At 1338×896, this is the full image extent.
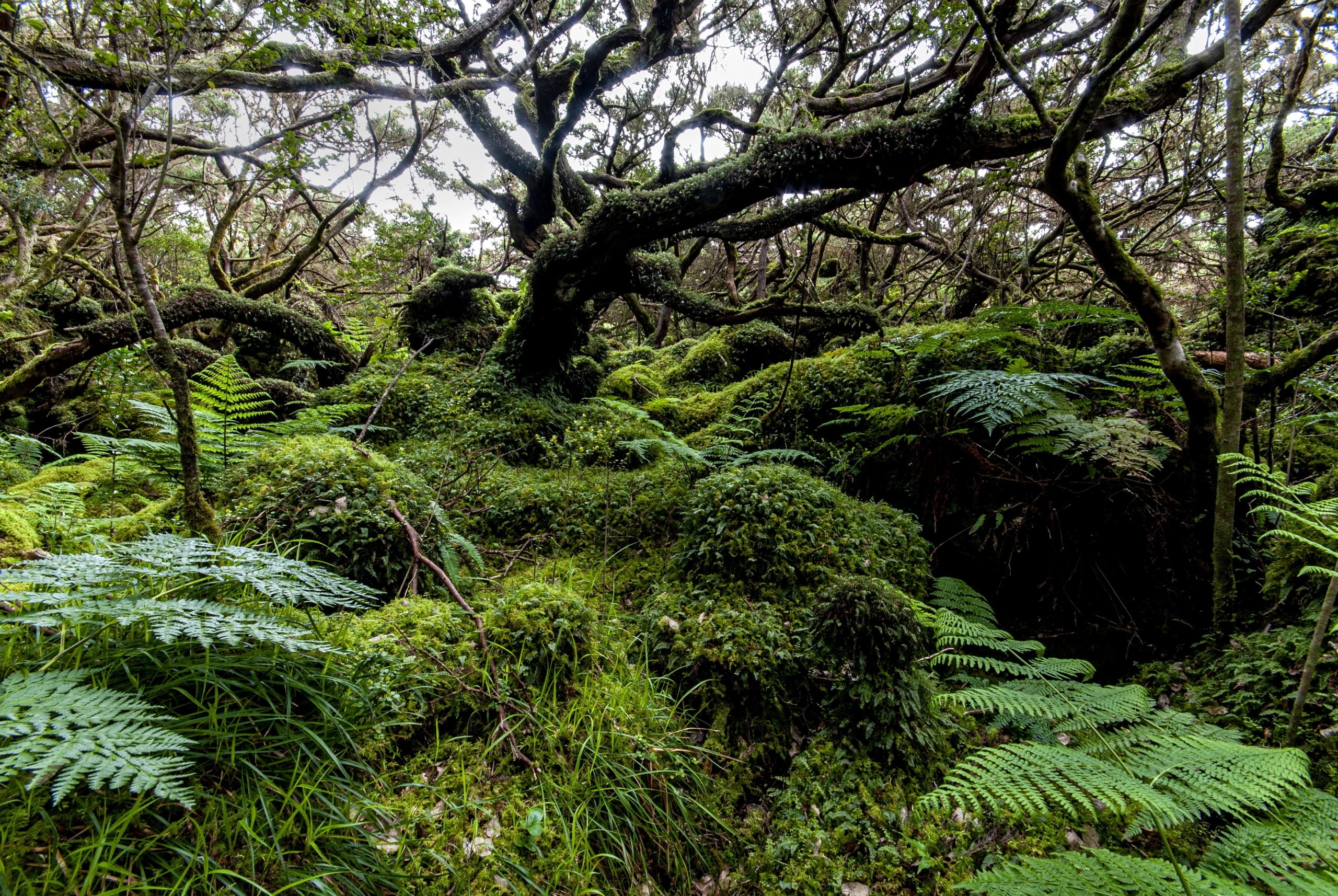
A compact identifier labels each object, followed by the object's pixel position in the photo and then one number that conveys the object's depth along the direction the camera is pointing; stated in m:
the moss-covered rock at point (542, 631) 2.40
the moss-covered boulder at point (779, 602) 2.49
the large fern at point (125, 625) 1.11
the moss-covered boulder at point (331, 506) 2.85
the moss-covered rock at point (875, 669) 2.34
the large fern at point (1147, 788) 1.30
